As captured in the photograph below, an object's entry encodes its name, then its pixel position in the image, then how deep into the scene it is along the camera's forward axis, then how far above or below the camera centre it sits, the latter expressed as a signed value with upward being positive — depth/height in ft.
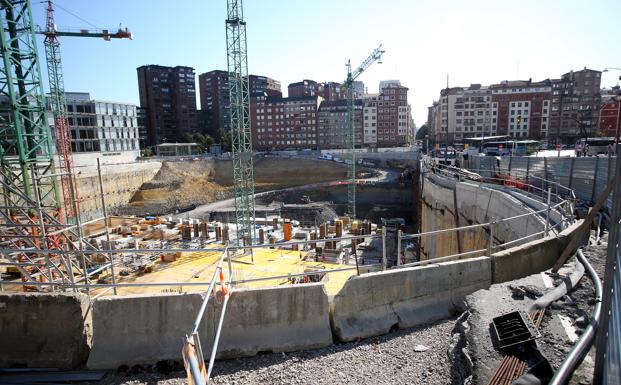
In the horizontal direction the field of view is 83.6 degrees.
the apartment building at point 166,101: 372.99 +47.99
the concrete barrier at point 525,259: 20.01 -7.21
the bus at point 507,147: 128.36 -4.37
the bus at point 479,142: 155.94 -2.09
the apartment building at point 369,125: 337.72 +15.07
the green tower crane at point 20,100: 54.34 +8.08
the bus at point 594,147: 102.06 -3.59
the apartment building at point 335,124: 336.49 +16.53
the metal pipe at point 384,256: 18.28 -6.03
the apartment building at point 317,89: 389.19 +59.92
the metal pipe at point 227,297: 15.22 -6.87
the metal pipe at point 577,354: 10.29 -6.89
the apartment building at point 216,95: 426.51 +60.25
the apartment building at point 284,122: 340.59 +20.35
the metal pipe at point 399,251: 18.46 -6.30
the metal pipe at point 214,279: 10.14 -5.17
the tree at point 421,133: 501.76 +9.25
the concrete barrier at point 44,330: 15.75 -8.34
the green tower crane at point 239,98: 118.52 +15.57
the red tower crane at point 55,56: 148.05 +40.73
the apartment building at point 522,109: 277.85 +22.62
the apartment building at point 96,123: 227.20 +15.68
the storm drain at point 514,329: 13.01 -7.43
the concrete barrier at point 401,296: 17.22 -8.14
